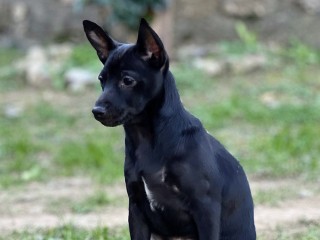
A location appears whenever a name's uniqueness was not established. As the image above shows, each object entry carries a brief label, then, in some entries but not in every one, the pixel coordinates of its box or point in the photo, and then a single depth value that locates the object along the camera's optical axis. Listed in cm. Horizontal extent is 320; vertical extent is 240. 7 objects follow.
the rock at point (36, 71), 1356
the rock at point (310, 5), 1531
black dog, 432
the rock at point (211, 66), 1352
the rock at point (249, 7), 1556
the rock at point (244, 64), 1360
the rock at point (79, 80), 1319
